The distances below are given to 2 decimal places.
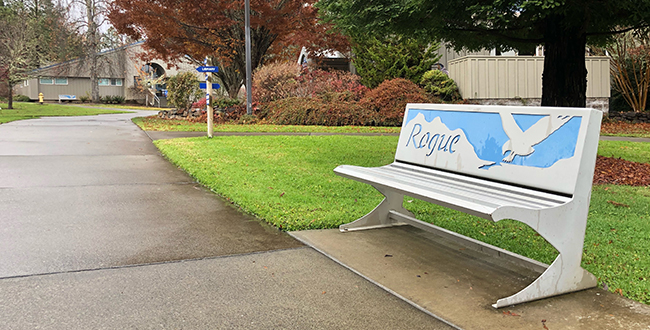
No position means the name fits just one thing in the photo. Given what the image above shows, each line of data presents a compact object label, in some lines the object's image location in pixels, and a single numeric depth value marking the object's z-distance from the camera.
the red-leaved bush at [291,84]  20.88
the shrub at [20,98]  47.67
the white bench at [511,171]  3.53
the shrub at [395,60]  21.75
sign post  13.30
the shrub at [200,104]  21.50
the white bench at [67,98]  48.67
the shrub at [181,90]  22.89
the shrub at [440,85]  20.84
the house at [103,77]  46.97
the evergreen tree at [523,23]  7.71
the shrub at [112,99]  46.94
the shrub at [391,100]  18.78
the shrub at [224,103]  21.02
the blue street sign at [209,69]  13.25
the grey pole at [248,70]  19.45
